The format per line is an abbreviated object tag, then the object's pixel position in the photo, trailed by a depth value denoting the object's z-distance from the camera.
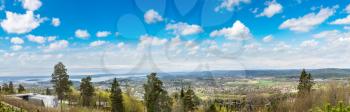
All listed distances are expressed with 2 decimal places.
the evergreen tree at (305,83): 72.38
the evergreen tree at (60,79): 61.62
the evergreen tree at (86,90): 68.62
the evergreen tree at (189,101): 64.12
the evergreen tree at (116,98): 58.69
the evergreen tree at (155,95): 55.03
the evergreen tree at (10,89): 75.96
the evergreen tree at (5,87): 77.86
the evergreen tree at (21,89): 76.96
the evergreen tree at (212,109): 64.75
